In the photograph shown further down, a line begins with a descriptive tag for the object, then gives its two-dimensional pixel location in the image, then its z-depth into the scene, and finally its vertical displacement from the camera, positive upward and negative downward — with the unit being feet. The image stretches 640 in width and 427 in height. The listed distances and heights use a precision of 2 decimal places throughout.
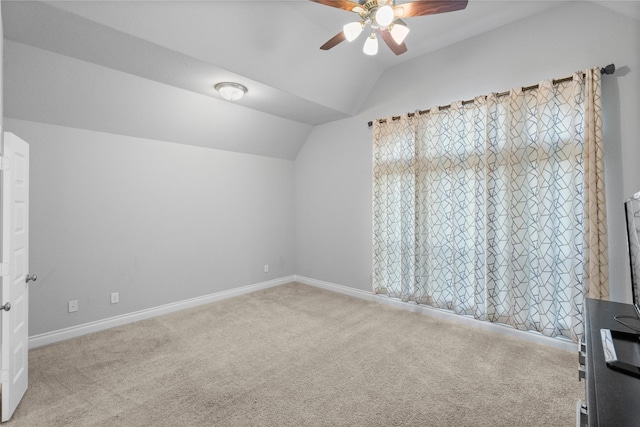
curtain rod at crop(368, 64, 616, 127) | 8.00 +3.96
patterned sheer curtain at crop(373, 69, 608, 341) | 8.36 +0.27
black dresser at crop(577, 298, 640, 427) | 2.63 -1.78
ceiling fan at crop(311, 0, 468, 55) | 6.21 +4.50
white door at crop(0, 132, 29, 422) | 6.02 -1.18
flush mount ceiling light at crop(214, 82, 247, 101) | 10.10 +4.36
